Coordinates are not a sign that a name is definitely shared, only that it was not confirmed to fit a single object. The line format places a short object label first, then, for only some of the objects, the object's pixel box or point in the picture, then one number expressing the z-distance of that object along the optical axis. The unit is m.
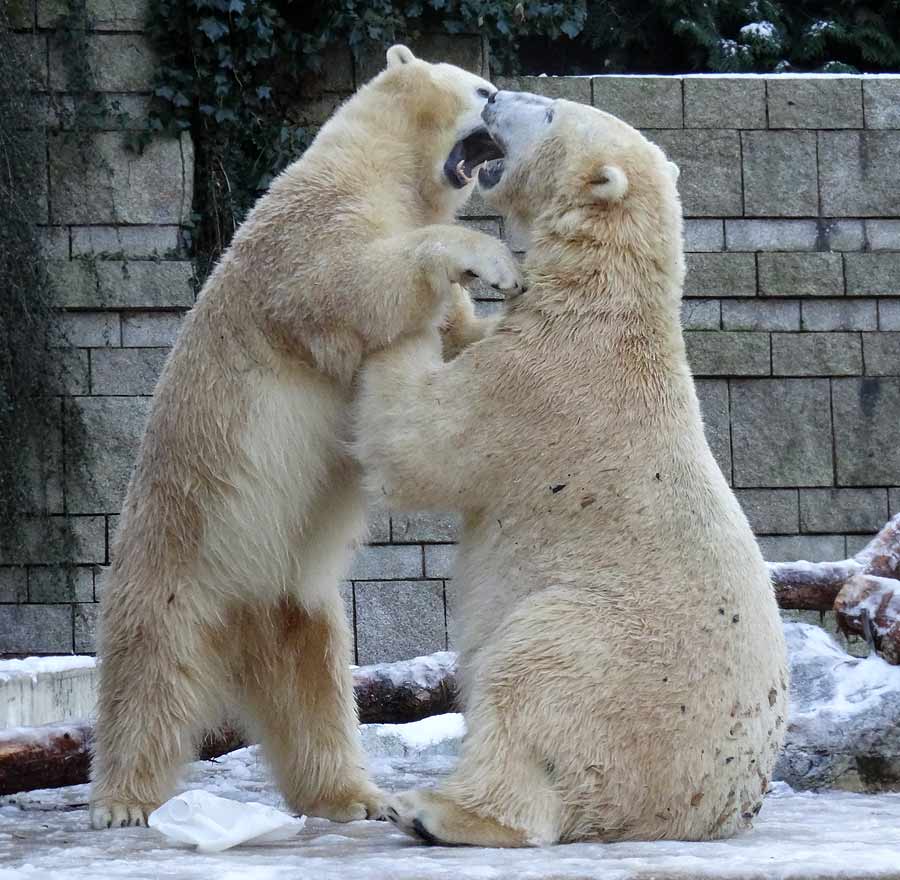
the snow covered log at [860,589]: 9.47
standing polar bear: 7.37
